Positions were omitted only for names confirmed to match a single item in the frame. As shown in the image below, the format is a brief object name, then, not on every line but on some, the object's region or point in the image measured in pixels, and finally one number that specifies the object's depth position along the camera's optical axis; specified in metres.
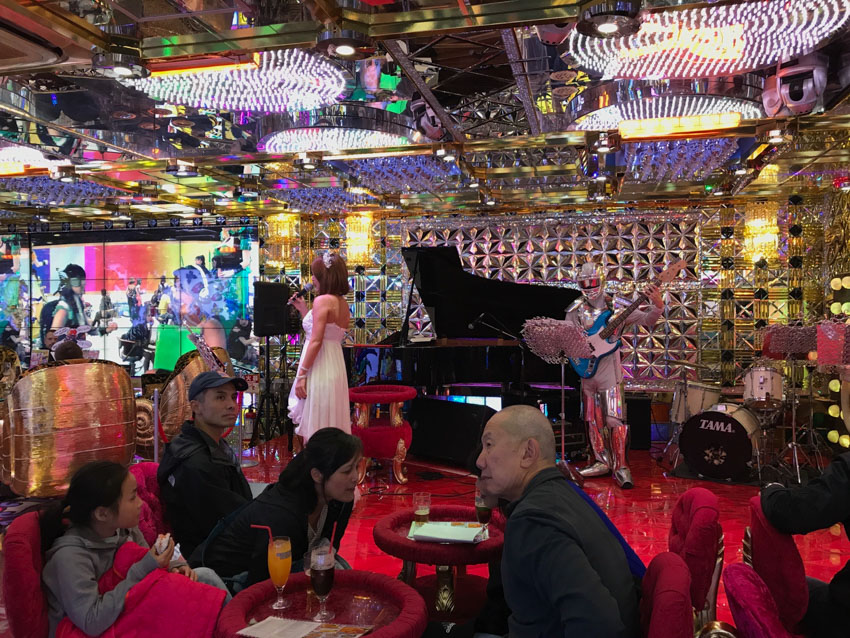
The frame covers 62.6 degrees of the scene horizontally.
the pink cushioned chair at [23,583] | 2.15
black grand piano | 7.71
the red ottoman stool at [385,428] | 6.90
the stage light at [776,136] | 6.59
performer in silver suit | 7.30
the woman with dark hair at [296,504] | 2.81
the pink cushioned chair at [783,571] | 2.33
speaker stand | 9.77
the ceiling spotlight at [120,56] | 4.53
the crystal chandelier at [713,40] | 4.20
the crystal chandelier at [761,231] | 10.35
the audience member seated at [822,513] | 2.24
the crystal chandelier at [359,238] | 11.75
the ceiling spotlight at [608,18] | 3.52
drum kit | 7.27
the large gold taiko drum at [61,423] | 4.59
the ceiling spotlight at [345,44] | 4.22
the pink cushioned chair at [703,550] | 2.28
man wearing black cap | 3.20
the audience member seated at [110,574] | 2.18
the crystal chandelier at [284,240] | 12.02
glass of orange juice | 2.38
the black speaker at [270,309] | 9.46
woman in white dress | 5.50
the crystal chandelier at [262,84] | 5.02
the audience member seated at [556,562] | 1.66
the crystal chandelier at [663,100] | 5.70
